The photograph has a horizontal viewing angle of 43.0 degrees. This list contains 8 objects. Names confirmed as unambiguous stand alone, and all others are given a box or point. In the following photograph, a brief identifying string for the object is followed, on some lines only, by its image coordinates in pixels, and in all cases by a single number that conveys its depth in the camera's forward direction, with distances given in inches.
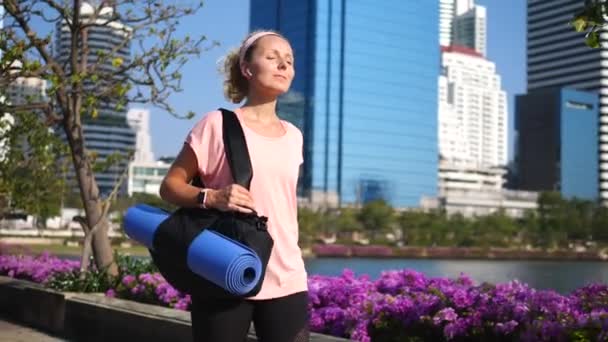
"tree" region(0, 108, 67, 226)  542.3
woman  98.4
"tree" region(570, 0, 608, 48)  144.2
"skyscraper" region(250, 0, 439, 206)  4712.1
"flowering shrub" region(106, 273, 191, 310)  305.0
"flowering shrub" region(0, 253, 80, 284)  422.9
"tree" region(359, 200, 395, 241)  3895.2
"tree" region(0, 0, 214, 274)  370.9
